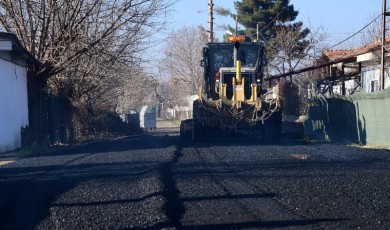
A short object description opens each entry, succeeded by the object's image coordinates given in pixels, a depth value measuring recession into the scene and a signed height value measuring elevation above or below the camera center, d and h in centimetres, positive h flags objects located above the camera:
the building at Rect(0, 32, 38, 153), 2280 +103
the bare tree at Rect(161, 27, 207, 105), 6669 +570
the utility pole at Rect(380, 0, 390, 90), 2633 +348
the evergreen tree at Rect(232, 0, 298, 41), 5675 +857
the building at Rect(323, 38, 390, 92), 3647 +267
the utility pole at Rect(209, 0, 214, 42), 4834 +679
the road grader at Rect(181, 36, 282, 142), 2333 +60
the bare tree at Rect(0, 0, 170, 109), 2497 +352
